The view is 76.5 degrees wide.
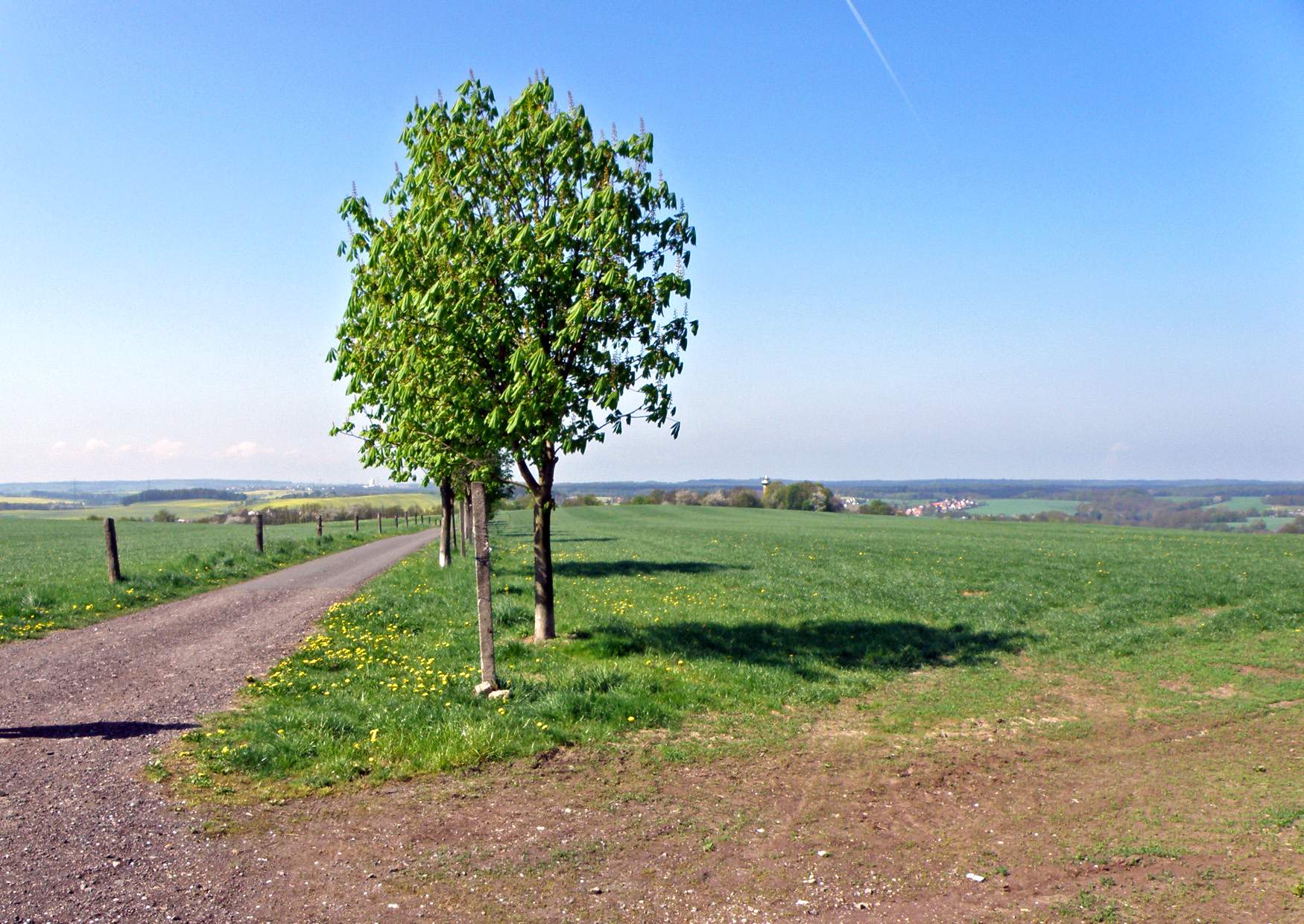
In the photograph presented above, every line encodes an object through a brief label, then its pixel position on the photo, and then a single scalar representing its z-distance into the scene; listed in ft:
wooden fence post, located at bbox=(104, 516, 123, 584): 68.85
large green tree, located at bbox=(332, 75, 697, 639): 39.40
